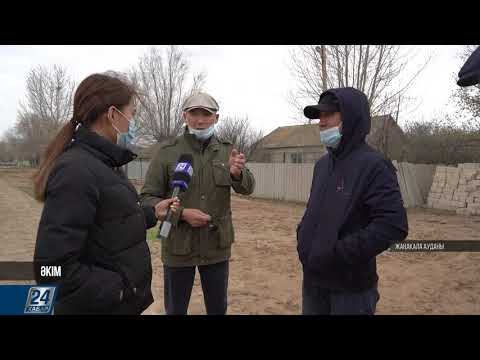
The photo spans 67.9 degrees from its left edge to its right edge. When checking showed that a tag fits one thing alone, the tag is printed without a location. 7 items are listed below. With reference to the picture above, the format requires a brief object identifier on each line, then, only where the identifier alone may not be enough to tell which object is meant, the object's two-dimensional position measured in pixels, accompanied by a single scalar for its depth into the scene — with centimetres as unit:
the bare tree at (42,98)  2331
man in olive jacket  279
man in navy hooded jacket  212
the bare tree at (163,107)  2597
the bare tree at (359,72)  1369
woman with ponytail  157
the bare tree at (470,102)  1331
